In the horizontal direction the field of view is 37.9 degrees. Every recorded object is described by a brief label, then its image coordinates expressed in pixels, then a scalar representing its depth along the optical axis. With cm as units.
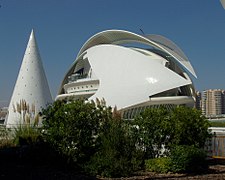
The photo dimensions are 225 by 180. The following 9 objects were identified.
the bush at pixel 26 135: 1196
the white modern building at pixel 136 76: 3275
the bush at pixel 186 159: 909
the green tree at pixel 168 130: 1012
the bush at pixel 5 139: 1279
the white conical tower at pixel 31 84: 3738
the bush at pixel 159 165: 925
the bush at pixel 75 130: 985
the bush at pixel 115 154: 871
